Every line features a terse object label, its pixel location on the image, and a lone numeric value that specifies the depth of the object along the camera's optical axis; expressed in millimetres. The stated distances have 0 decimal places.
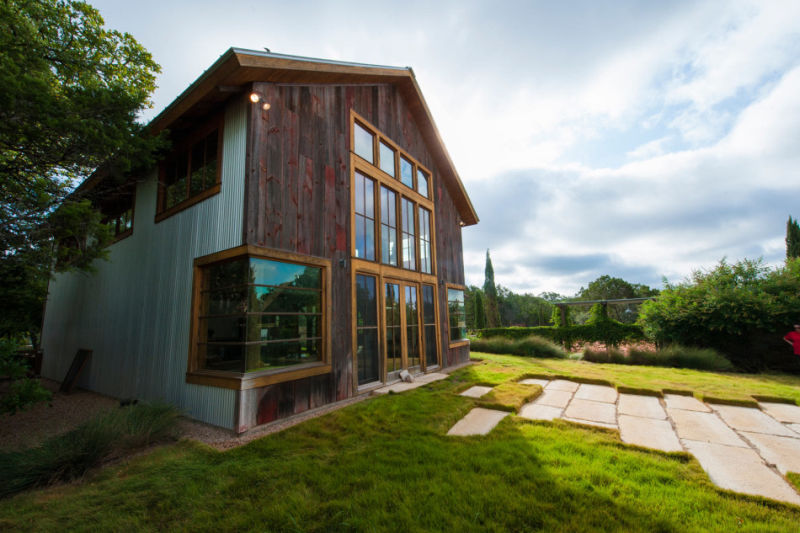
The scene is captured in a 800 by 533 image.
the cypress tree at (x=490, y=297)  24797
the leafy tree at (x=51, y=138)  4766
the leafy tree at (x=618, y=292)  50344
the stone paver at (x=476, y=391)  5314
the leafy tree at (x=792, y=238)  24636
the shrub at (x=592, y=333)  11845
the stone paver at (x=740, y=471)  2369
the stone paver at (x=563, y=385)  5843
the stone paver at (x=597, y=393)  5114
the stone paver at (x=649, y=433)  3260
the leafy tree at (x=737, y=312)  8680
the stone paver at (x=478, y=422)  3748
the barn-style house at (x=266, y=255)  4496
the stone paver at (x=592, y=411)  4152
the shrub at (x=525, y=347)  11930
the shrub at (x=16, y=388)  4152
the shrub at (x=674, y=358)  8633
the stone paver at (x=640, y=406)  4311
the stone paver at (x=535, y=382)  6316
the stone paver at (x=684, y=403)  4520
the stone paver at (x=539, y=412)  4230
